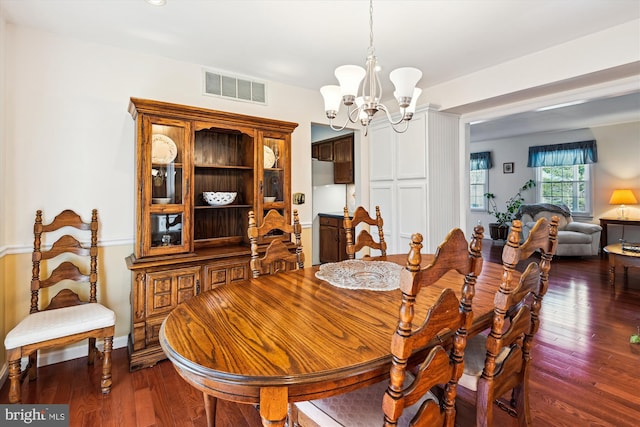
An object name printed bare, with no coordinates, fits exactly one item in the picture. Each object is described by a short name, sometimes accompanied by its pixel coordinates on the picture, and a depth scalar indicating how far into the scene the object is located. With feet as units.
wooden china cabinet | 7.94
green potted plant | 24.43
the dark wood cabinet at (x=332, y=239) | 15.88
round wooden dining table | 3.06
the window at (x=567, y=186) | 22.20
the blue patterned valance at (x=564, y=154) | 21.58
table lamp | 19.45
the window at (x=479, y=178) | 27.35
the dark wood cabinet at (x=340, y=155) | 15.46
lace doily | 5.74
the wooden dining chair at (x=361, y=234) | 7.87
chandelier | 5.78
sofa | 19.10
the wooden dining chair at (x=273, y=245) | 6.66
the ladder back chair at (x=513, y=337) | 4.00
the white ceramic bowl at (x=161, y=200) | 8.26
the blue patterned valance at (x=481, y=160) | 27.15
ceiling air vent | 10.36
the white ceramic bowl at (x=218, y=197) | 9.73
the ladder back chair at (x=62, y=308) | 6.15
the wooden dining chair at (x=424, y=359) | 2.92
